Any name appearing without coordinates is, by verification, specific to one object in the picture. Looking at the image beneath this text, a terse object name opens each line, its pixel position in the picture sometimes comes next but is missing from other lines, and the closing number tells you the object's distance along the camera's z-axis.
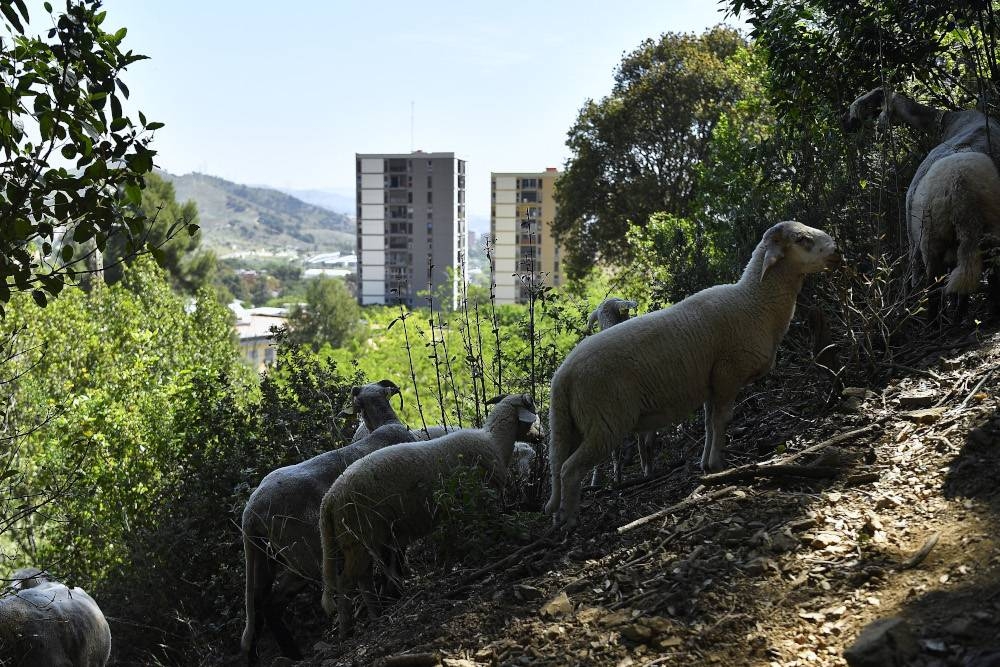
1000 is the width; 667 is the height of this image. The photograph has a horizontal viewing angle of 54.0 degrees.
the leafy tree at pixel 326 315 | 61.81
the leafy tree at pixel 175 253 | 52.22
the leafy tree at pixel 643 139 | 31.77
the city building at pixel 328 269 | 179.29
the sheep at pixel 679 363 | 6.03
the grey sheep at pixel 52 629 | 7.41
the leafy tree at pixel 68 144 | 4.96
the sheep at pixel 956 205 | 7.15
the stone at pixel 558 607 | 4.74
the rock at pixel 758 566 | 4.63
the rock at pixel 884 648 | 3.62
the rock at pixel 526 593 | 5.04
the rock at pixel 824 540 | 4.72
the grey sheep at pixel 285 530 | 7.64
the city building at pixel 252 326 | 58.58
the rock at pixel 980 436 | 5.23
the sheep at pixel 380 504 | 6.46
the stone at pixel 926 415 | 5.84
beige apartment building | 61.06
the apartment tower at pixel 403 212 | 85.56
